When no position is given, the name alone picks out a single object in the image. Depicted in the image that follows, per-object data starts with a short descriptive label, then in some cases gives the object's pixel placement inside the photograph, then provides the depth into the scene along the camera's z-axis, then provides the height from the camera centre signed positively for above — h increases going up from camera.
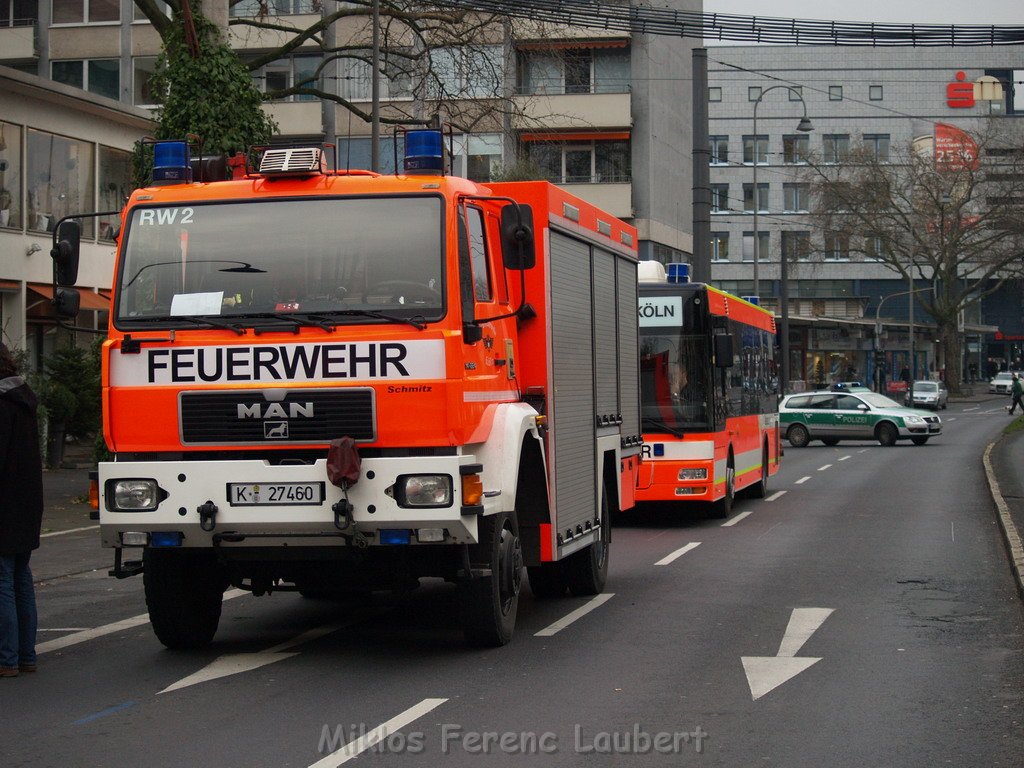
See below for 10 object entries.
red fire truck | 8.66 +0.02
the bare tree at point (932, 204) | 72.81 +8.61
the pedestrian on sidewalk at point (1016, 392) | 62.97 -0.45
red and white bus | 18.75 -0.01
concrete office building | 97.75 +16.60
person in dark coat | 8.81 -0.70
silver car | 74.62 -0.63
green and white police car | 43.34 -1.07
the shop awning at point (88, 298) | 29.75 +1.90
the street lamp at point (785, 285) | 52.89 +3.54
